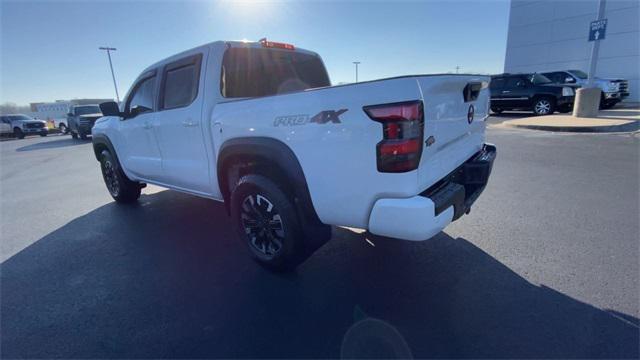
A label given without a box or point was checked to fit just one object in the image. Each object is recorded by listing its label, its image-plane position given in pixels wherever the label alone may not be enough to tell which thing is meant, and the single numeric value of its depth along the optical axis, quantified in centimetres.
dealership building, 2070
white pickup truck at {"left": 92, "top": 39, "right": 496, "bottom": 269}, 205
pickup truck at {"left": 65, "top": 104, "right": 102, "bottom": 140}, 1770
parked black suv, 1373
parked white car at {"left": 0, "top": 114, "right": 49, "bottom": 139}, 2342
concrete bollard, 1167
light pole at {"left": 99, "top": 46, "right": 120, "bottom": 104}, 3774
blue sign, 1093
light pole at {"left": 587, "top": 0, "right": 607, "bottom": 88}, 1095
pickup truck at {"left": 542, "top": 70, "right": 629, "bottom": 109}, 1490
